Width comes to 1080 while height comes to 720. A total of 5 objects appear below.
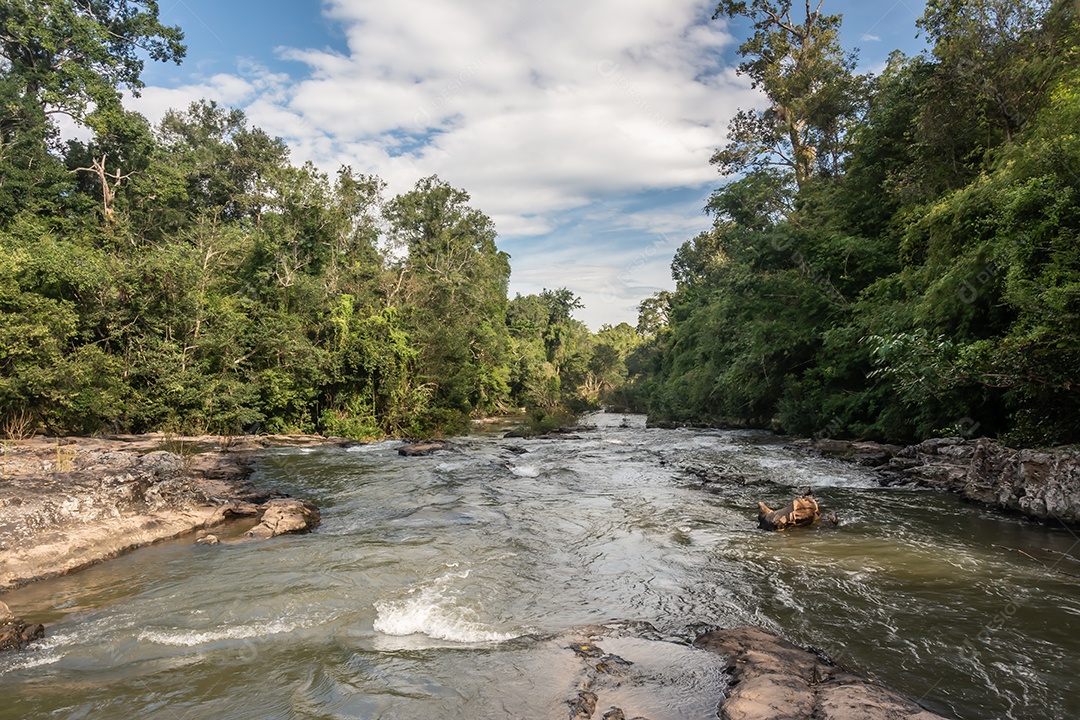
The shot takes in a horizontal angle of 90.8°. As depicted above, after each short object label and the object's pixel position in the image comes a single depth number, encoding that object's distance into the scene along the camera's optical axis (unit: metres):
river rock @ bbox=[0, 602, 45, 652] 4.54
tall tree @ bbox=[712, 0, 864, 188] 22.89
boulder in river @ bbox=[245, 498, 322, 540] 8.26
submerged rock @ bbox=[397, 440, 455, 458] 18.10
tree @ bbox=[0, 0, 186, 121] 26.22
